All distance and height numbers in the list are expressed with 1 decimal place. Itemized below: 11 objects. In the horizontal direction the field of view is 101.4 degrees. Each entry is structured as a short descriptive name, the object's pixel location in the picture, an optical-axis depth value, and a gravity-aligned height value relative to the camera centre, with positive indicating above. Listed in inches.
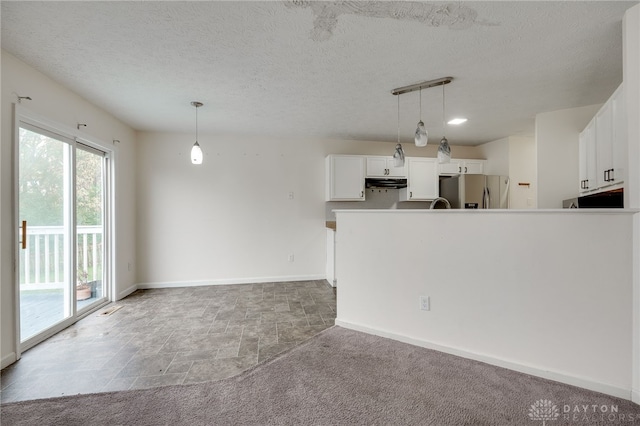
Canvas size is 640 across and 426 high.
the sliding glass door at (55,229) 95.5 -6.9
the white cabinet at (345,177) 181.2 +24.4
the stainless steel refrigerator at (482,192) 175.8 +13.1
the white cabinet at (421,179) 187.8 +23.4
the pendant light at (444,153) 100.1 +22.7
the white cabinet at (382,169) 184.4 +30.7
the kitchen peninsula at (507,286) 71.1 -24.2
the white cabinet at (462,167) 192.1 +32.6
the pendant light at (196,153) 123.6 +28.1
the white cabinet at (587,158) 106.1 +22.7
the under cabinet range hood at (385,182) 187.9 +21.4
